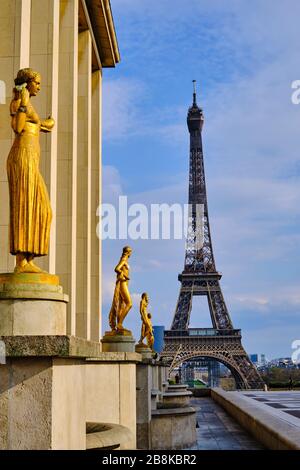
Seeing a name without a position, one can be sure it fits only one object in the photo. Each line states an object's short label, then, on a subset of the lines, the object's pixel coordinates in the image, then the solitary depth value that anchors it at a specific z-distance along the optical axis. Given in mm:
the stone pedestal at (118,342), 13754
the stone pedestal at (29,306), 6043
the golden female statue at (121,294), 15148
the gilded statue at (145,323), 25723
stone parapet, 11791
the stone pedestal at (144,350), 23116
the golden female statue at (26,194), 6477
